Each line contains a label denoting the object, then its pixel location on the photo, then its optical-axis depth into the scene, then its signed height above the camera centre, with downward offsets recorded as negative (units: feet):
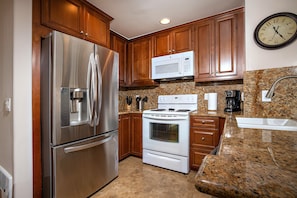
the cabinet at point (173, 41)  8.47 +3.34
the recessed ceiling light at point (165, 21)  8.05 +4.17
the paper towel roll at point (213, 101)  8.27 -0.16
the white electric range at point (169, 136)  7.36 -1.98
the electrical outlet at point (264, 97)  5.23 +0.03
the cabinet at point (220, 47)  7.25 +2.57
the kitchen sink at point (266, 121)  4.37 -0.70
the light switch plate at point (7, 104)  4.64 -0.16
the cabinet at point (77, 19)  5.29 +3.18
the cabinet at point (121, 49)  9.45 +3.16
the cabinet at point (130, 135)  8.95 -2.22
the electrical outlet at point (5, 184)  4.46 -2.57
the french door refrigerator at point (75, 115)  4.69 -0.59
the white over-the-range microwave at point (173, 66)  8.25 +1.83
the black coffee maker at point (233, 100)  7.36 -0.11
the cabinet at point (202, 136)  7.00 -1.81
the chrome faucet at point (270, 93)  3.76 +0.12
